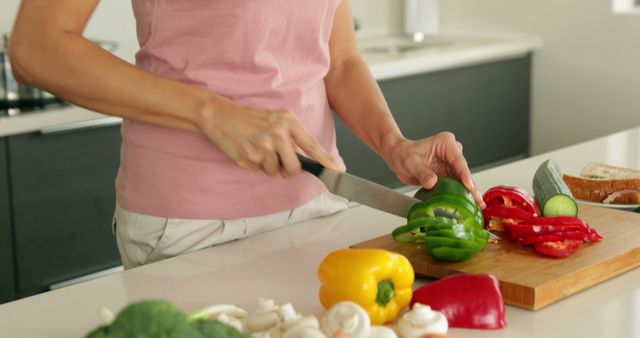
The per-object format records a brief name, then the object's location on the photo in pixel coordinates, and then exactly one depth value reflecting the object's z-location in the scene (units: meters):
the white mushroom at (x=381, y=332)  1.24
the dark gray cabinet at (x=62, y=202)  2.49
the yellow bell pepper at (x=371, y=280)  1.31
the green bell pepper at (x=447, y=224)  1.44
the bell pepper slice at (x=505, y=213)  1.55
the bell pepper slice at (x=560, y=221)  1.51
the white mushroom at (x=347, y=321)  1.24
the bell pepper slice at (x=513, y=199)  1.59
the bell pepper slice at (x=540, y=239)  1.49
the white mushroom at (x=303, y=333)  1.20
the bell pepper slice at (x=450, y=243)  1.44
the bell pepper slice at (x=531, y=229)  1.50
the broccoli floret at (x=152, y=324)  1.04
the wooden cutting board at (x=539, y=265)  1.40
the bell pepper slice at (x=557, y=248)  1.47
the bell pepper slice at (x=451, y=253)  1.45
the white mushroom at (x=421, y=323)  1.26
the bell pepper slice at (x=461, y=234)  1.44
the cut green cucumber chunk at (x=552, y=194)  1.58
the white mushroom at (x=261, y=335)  1.24
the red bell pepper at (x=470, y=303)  1.33
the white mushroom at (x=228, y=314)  1.24
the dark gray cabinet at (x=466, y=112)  3.28
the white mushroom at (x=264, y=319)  1.27
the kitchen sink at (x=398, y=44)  3.76
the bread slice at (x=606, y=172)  1.81
